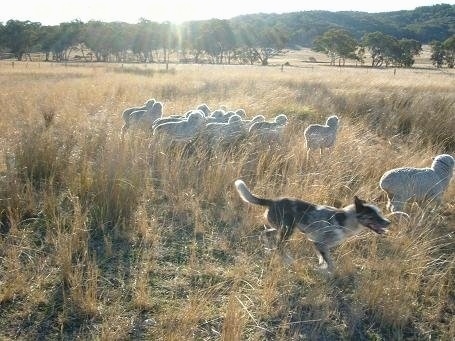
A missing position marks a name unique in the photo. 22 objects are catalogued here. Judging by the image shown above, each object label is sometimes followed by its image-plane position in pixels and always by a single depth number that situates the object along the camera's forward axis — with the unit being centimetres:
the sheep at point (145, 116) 871
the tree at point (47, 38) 6919
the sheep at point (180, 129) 757
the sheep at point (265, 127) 780
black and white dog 395
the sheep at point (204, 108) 1047
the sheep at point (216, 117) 888
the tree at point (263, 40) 7962
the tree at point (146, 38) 7169
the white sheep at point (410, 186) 530
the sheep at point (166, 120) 834
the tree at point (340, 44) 6975
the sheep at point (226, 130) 779
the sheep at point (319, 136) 782
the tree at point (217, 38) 7569
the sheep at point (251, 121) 852
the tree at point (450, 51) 6375
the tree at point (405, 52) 6538
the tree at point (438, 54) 6506
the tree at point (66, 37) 6969
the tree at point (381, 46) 6738
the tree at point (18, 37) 6281
